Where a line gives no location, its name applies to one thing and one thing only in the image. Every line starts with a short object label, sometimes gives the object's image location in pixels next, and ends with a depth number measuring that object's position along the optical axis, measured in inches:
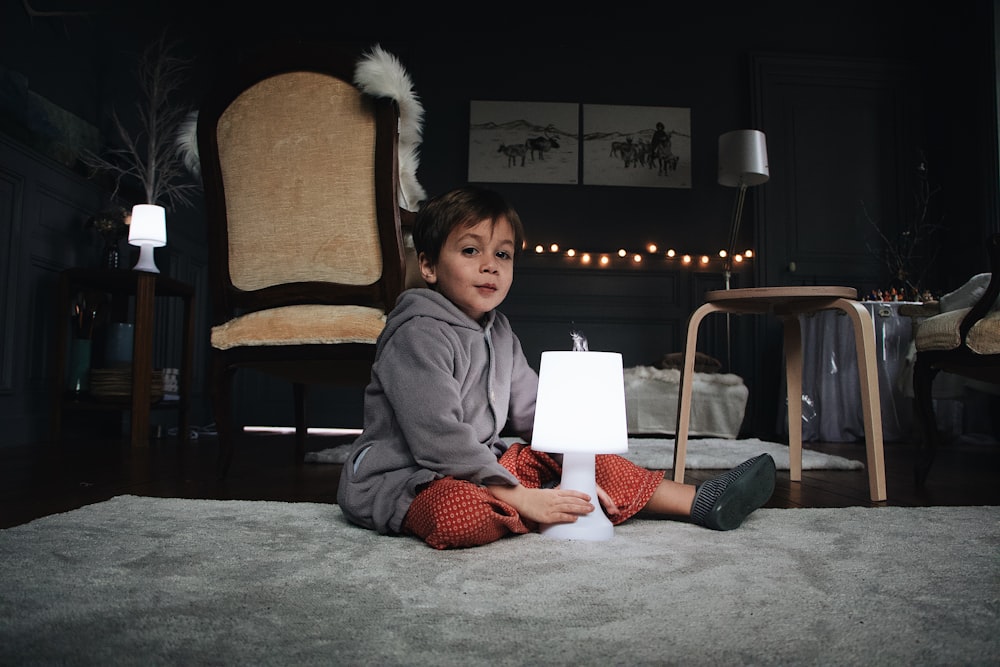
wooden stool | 63.8
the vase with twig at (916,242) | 176.4
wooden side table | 111.3
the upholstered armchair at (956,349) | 71.4
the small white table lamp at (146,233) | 117.3
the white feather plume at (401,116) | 67.1
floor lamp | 163.5
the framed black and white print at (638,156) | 186.1
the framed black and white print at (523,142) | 184.5
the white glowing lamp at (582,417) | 45.3
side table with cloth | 143.5
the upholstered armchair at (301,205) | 68.7
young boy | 43.5
